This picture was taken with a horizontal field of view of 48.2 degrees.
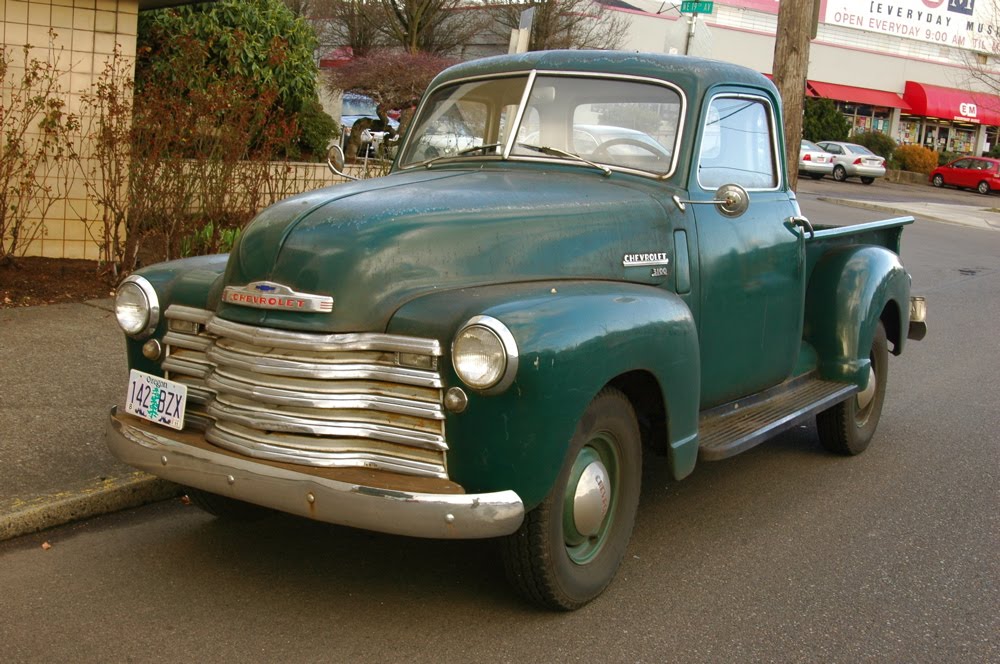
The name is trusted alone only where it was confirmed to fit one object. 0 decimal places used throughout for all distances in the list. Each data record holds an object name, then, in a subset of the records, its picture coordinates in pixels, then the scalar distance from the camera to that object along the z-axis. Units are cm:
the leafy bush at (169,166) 856
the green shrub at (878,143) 4428
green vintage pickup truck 354
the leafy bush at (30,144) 834
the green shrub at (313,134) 1381
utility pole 1088
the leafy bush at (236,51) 1041
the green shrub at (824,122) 4191
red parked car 4044
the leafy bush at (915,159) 4384
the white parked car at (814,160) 3725
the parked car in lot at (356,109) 2853
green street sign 1584
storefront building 4228
